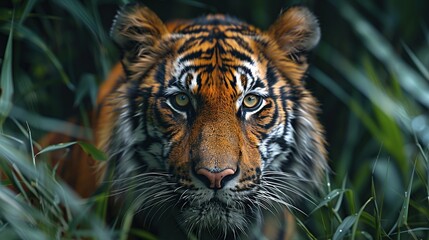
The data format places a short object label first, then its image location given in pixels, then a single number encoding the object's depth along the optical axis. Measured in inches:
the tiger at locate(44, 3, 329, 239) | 177.6
